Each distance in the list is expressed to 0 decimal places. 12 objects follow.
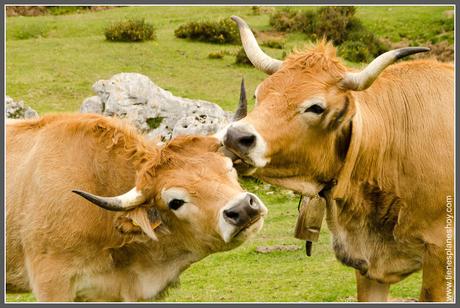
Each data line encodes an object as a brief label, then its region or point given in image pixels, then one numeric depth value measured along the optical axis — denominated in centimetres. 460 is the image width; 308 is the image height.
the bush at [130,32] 2625
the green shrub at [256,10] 3172
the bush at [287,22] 2880
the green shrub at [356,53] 2583
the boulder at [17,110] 1773
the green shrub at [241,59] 2483
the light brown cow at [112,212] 716
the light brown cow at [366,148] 706
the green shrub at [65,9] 3406
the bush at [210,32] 2709
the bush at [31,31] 2759
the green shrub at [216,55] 2547
